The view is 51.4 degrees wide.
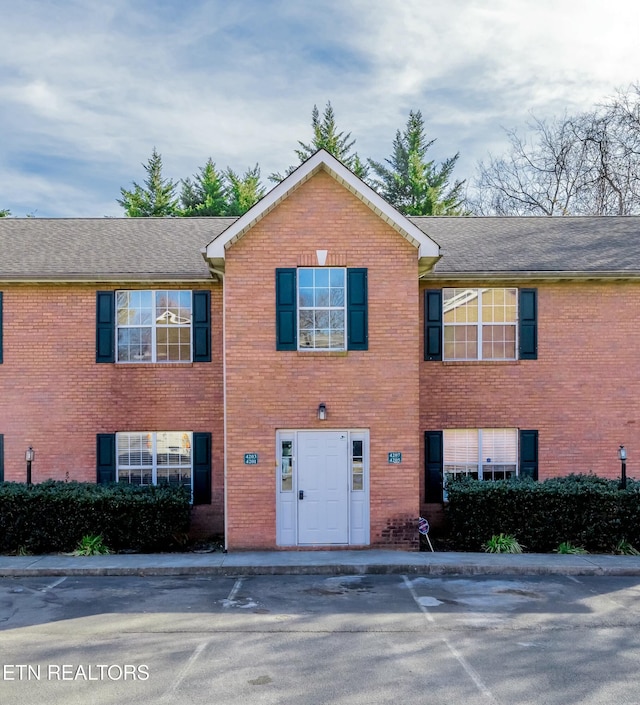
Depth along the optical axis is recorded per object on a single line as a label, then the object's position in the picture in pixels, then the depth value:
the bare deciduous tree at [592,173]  33.66
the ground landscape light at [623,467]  12.77
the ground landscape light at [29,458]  13.20
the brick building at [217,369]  14.16
